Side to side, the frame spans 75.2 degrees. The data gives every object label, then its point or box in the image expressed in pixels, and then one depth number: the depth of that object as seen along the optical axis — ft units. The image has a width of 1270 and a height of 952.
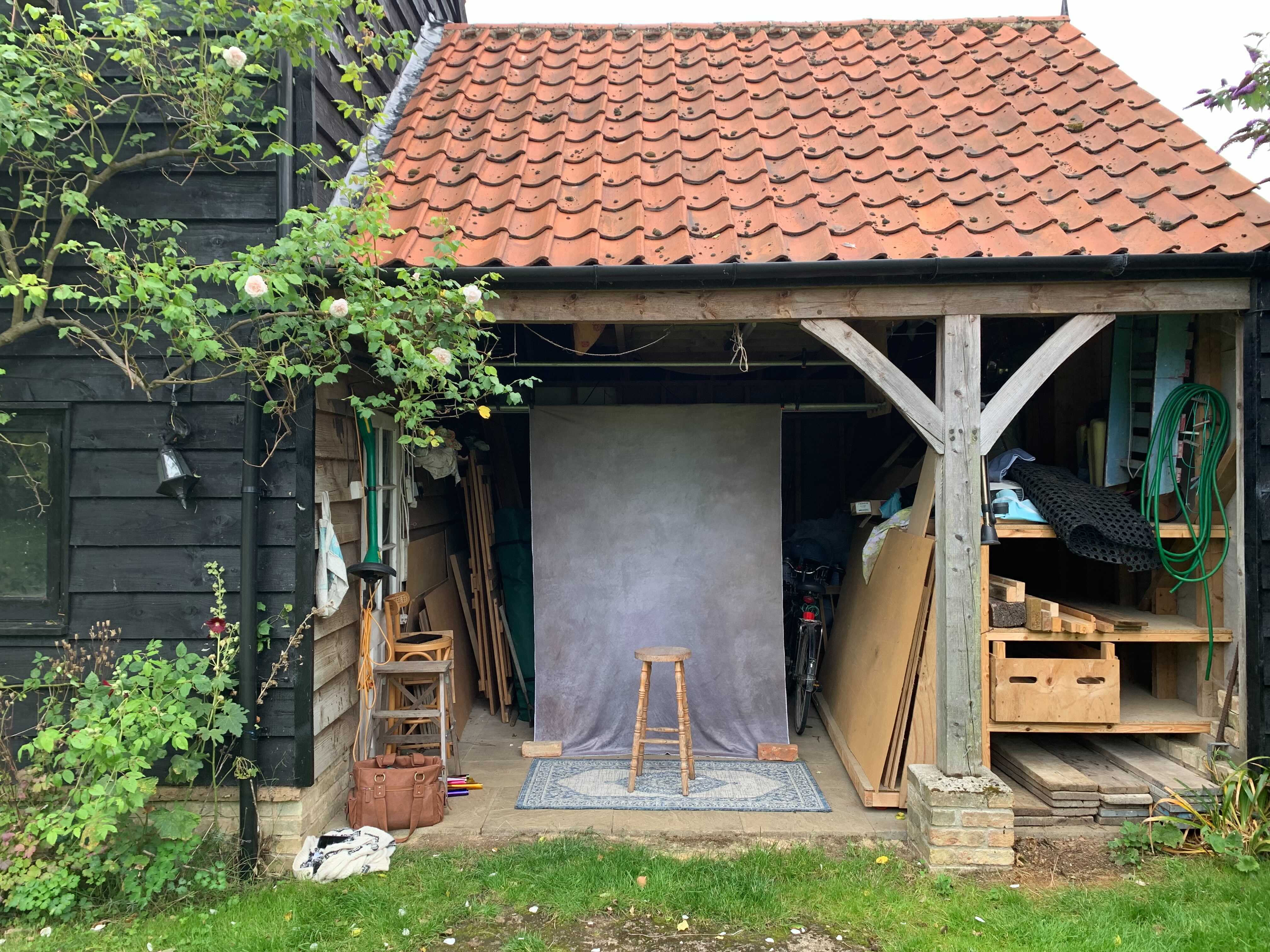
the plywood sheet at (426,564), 17.80
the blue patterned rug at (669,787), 14.90
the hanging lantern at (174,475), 11.85
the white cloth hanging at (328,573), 12.63
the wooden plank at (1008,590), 13.84
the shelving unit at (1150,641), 13.56
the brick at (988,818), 12.37
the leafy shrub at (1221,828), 12.26
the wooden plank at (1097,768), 13.37
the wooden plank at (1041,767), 13.34
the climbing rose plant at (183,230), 11.02
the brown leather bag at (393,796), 13.33
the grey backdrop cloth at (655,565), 17.88
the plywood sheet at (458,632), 19.04
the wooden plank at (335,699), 12.91
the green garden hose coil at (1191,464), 13.35
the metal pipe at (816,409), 20.30
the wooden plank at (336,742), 13.04
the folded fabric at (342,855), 12.05
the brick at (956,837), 12.35
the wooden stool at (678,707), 15.72
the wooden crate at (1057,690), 13.66
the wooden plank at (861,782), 14.47
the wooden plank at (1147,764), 13.26
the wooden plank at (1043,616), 13.57
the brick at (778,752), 17.25
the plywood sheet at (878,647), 14.80
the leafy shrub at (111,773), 10.64
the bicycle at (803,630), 18.85
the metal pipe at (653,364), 17.42
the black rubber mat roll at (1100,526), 13.38
